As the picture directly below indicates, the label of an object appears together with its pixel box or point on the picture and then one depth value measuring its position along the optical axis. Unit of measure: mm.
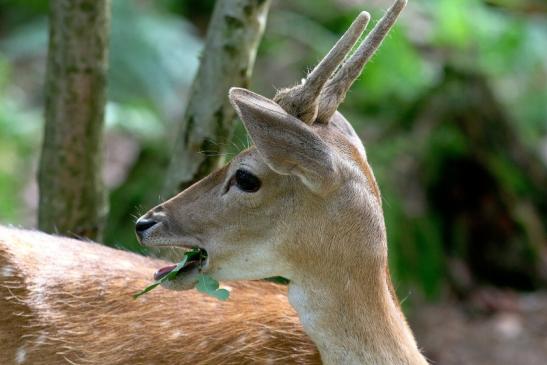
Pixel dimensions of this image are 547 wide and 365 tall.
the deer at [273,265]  6758
